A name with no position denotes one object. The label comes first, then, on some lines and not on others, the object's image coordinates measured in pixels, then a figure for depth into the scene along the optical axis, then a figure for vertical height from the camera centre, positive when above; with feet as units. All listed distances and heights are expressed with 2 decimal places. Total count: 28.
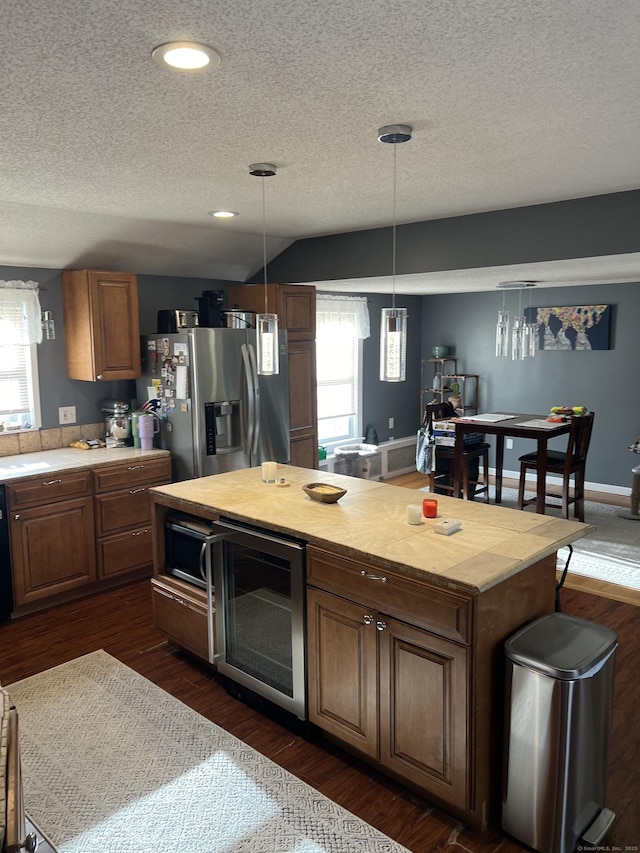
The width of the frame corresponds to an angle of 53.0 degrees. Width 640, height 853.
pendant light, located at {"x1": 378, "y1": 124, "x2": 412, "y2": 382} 7.77 +0.07
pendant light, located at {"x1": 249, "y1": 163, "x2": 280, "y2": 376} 9.28 +0.16
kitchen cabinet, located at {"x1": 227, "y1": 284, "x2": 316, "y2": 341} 16.63 +1.21
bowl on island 9.67 -2.21
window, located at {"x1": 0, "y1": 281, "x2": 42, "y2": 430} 14.11 -0.08
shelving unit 25.16 -1.44
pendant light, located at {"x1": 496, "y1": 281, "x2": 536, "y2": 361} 18.98 +0.32
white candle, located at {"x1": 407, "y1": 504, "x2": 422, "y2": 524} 8.57 -2.22
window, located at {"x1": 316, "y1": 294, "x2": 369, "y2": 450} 22.21 -0.60
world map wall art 21.57 +0.69
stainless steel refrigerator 14.46 -1.09
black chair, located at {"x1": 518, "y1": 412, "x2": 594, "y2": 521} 18.02 -3.35
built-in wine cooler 8.52 -3.72
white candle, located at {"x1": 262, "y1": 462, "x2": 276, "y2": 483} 11.34 -2.18
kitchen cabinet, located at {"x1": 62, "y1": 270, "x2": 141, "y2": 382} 14.32 +0.60
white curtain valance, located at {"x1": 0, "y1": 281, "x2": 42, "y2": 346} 14.03 +0.84
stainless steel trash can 6.51 -4.03
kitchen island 6.80 -3.16
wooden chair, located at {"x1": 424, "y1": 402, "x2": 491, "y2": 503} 20.08 -3.45
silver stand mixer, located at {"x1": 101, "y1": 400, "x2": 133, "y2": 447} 15.33 -1.80
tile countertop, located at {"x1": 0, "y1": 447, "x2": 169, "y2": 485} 12.77 -2.34
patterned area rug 7.02 -5.30
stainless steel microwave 10.05 -3.18
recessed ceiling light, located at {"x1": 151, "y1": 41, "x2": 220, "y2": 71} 5.09 +2.39
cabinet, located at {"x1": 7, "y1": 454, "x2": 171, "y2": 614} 12.60 -3.71
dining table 17.81 -2.38
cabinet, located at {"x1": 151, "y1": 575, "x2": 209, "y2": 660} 10.14 -4.29
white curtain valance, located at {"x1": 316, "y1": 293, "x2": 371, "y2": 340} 21.80 +1.28
